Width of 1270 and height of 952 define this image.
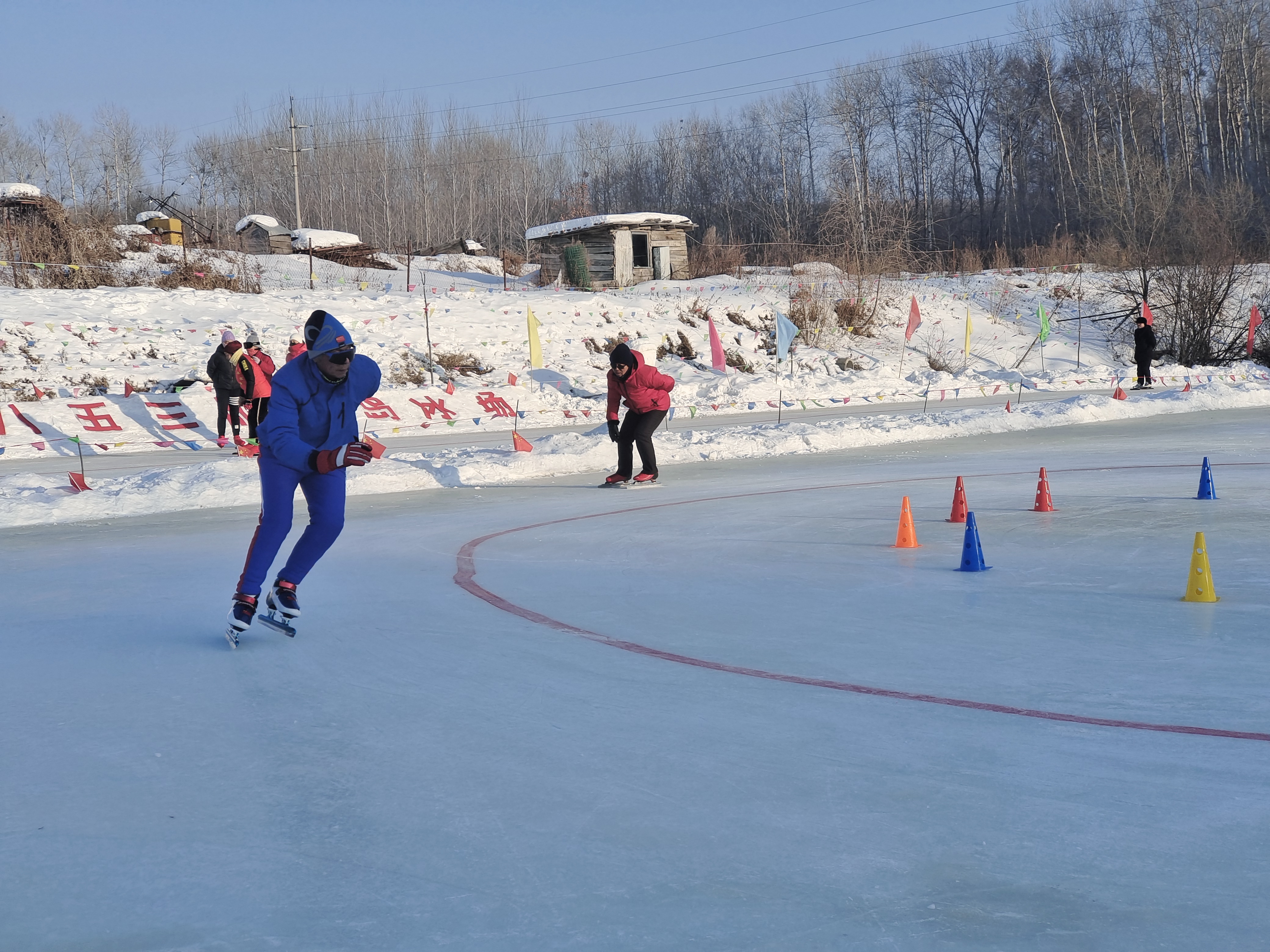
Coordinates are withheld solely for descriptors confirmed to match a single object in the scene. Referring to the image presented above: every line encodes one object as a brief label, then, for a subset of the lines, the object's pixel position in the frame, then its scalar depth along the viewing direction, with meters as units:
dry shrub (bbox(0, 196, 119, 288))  29.09
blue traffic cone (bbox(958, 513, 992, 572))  6.91
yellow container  43.47
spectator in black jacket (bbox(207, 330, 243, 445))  16.47
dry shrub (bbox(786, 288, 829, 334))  33.16
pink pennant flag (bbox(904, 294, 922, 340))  29.81
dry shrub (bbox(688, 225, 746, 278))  42.97
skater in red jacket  11.62
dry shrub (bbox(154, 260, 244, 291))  30.36
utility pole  53.75
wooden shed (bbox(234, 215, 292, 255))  47.09
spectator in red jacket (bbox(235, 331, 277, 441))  14.42
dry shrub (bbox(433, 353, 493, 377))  25.75
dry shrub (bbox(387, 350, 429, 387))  24.50
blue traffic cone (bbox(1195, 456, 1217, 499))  9.59
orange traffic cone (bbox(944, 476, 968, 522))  8.91
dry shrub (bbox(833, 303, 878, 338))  34.84
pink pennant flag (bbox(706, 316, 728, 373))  26.53
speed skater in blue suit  5.16
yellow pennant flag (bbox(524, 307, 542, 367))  23.78
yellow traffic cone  5.82
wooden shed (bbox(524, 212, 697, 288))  41.19
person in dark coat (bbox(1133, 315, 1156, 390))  23.50
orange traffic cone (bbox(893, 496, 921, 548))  7.84
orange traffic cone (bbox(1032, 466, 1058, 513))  9.27
